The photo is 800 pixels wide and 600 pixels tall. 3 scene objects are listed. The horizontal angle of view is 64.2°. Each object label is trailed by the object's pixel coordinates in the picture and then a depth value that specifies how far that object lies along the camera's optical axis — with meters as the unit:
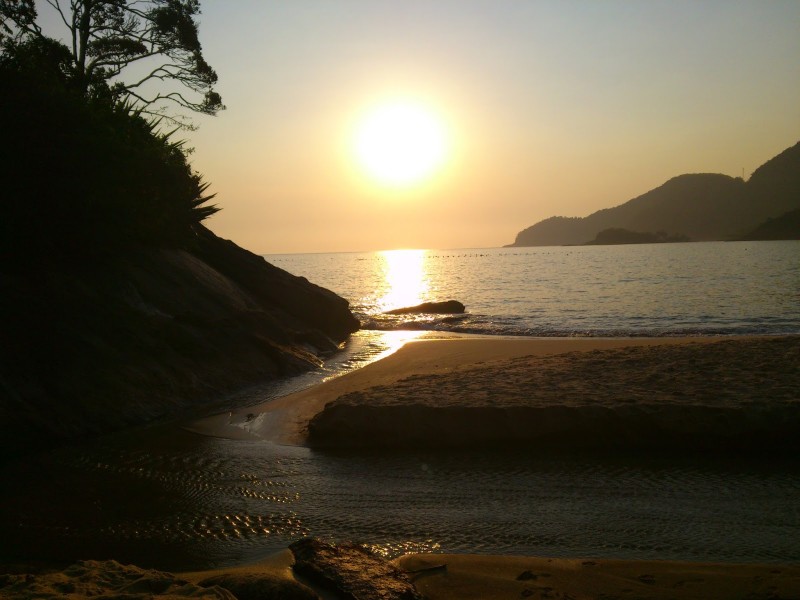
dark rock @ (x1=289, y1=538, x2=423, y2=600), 3.89
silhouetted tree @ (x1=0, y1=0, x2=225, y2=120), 18.06
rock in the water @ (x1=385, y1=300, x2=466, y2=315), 27.95
